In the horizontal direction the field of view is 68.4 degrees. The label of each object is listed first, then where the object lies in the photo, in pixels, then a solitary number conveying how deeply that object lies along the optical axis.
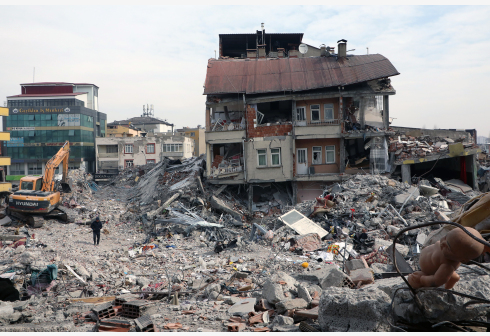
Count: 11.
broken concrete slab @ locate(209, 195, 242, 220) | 21.12
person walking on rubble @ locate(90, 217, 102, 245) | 15.70
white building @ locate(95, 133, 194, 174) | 47.47
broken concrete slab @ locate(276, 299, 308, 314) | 7.26
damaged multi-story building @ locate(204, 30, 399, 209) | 23.23
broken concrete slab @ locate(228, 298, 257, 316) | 7.67
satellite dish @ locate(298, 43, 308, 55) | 26.97
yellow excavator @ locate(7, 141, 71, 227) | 18.41
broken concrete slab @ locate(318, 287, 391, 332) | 5.37
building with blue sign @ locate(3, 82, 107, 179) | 50.34
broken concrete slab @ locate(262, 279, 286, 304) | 7.73
